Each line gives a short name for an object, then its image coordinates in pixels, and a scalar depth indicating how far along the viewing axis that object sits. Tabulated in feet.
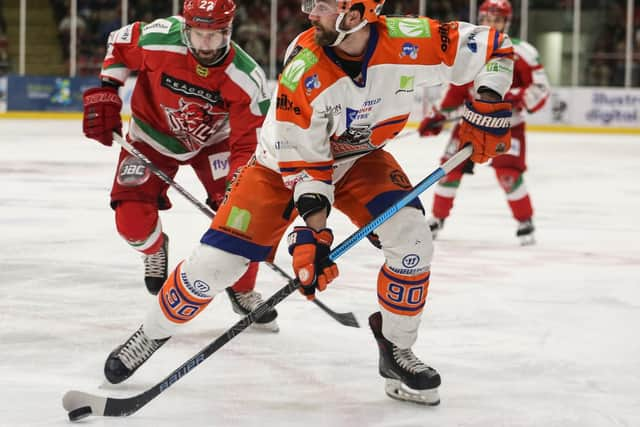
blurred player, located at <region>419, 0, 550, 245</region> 33.55
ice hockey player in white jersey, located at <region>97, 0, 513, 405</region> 15.59
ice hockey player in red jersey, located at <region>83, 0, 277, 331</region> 21.26
